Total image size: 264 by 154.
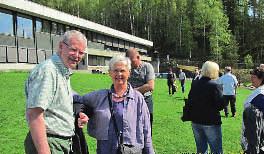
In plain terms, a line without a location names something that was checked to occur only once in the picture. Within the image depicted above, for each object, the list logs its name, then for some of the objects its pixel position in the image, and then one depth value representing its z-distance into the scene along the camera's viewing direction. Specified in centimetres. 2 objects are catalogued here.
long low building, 3362
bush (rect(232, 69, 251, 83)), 6316
